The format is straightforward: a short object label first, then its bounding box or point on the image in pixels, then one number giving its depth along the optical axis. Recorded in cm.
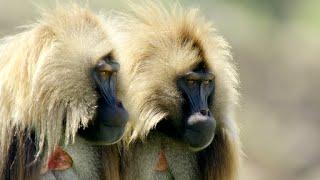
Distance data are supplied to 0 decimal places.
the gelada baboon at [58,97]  1166
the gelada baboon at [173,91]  1301
